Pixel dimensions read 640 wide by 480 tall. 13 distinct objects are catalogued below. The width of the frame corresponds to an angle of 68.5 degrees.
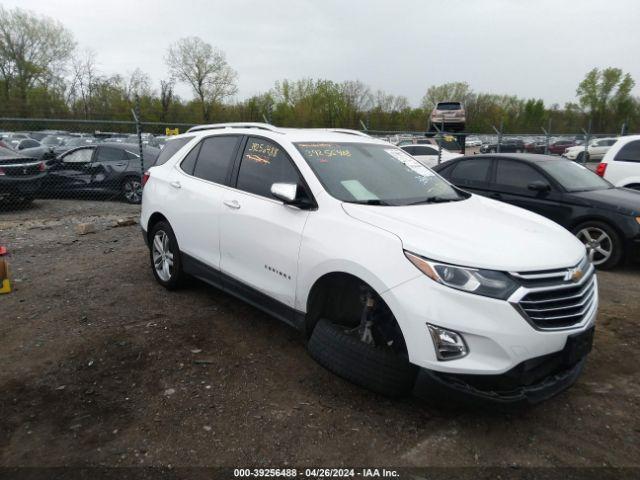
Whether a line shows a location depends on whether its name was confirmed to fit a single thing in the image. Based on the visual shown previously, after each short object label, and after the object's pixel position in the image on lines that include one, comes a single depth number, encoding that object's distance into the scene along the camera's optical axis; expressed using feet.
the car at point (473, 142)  145.28
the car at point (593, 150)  95.14
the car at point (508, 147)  95.61
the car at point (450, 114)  86.99
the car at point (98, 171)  35.40
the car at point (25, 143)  67.49
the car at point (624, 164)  27.40
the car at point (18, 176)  30.50
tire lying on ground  8.82
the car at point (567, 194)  19.76
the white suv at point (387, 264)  8.10
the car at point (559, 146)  115.94
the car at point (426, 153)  57.76
